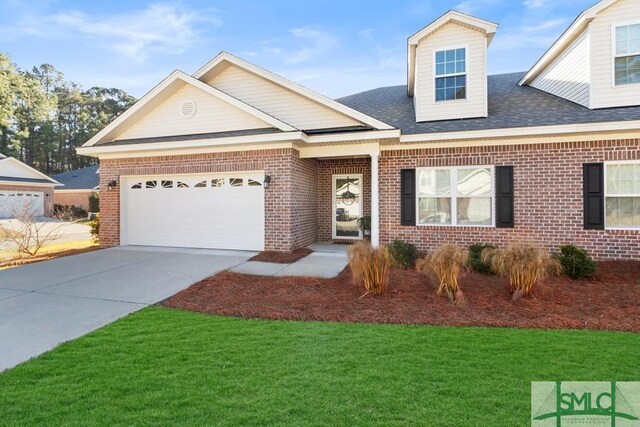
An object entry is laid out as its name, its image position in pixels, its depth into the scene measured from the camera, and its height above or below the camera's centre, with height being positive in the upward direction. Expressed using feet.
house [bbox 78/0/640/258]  27.78 +5.00
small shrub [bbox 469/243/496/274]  24.38 -3.78
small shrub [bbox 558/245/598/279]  23.52 -3.74
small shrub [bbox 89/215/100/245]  40.45 -2.32
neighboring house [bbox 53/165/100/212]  111.14 +5.99
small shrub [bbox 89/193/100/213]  94.62 +2.02
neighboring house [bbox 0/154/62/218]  90.38 +6.47
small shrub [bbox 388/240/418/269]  27.07 -3.57
